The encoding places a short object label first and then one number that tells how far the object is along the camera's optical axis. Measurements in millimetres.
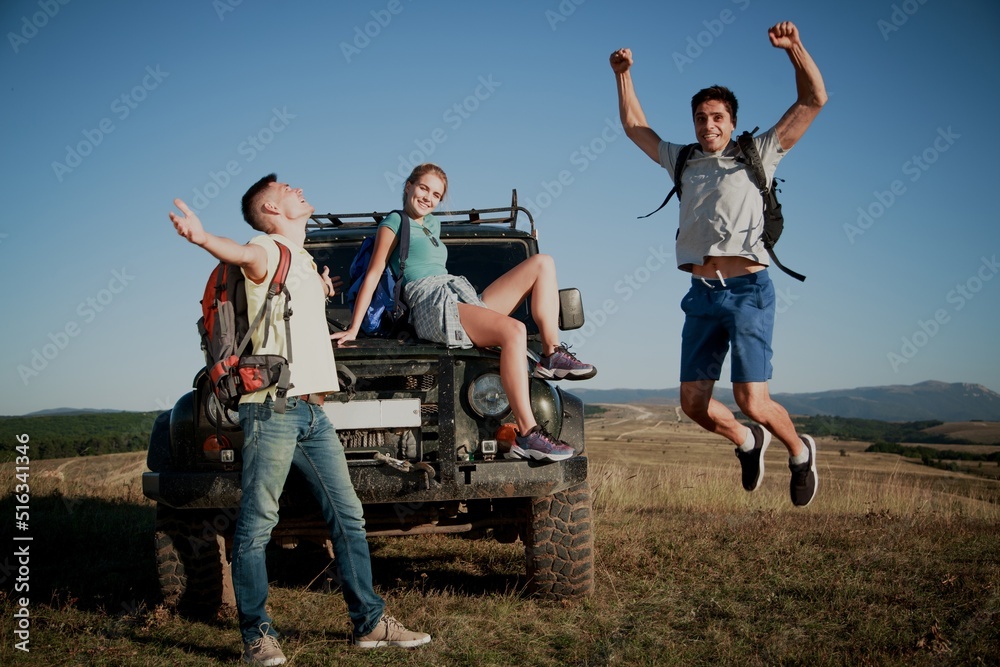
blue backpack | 4251
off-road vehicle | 3736
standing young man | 3152
